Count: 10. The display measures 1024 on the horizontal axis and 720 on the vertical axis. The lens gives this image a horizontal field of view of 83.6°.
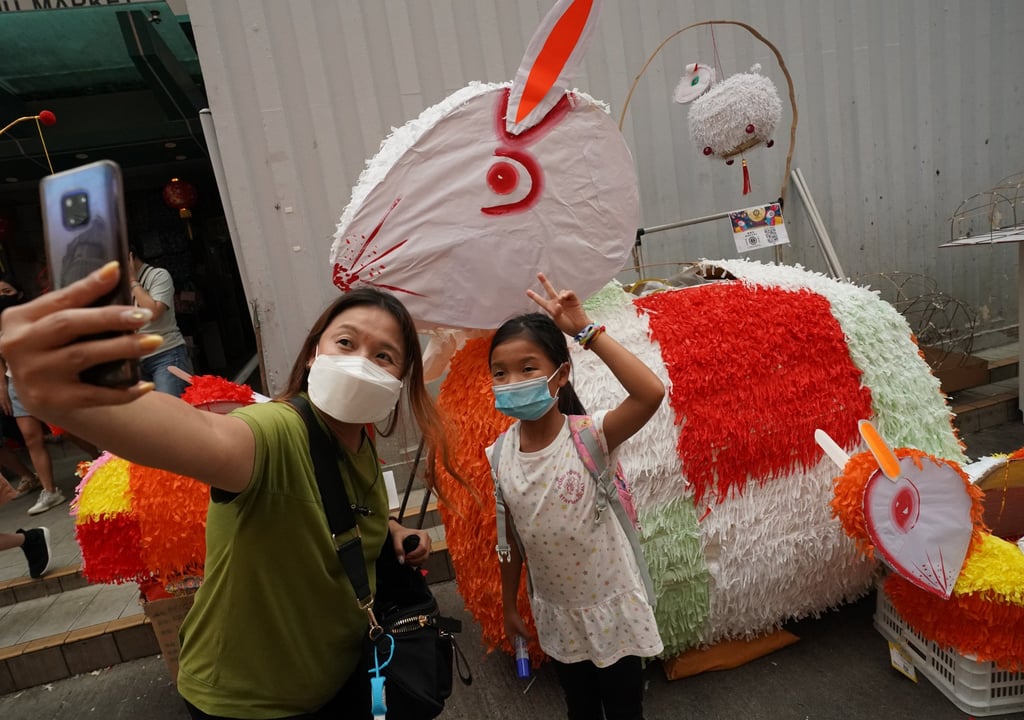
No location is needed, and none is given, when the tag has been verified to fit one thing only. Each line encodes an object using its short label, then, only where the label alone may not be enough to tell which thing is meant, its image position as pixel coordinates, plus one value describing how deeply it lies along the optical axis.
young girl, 1.32
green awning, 3.54
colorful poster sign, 2.98
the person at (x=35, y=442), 3.51
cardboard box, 1.92
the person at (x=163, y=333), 2.81
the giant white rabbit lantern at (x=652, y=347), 1.53
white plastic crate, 1.63
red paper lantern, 5.13
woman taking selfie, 0.65
